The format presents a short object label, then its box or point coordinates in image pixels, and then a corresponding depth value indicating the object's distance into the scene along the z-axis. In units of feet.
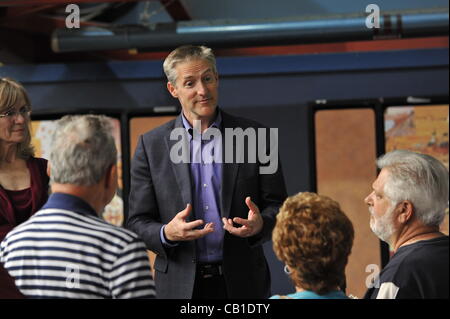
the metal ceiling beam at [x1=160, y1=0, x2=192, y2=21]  18.33
